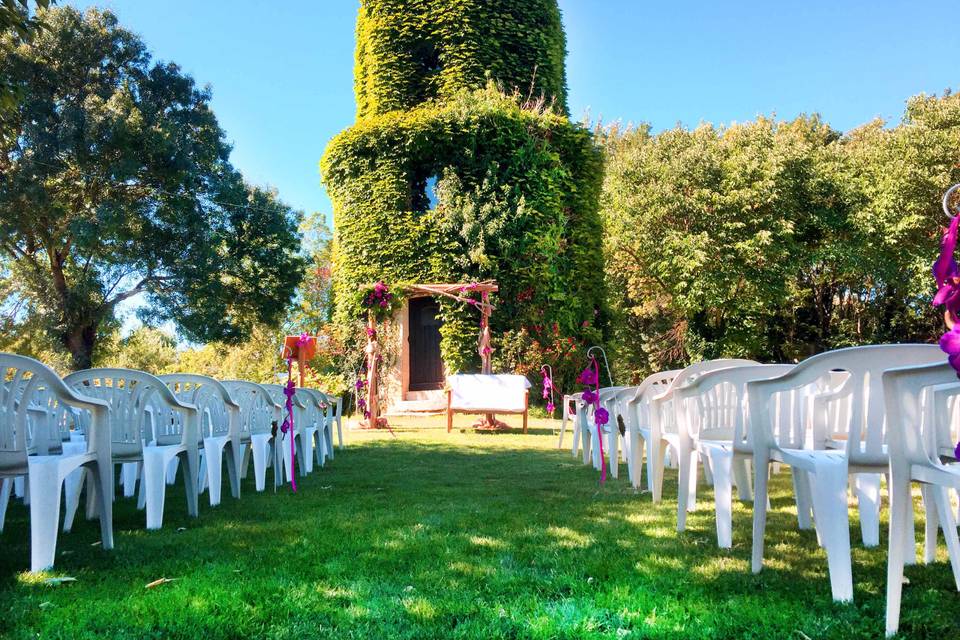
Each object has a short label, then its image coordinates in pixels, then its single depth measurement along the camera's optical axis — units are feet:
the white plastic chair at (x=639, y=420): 14.93
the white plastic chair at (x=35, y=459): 8.61
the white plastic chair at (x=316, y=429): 20.59
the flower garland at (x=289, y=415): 16.92
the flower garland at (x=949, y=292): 4.06
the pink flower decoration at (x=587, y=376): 16.20
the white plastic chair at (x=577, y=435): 22.80
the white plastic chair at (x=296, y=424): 17.99
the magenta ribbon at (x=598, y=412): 16.25
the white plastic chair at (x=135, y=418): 11.47
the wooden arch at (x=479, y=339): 37.24
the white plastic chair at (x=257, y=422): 16.15
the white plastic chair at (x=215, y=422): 13.87
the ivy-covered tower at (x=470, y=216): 45.19
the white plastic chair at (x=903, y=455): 6.03
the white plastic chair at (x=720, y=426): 9.57
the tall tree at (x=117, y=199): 37.35
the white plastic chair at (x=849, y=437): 7.34
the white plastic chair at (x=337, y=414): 24.35
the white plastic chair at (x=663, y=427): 11.85
